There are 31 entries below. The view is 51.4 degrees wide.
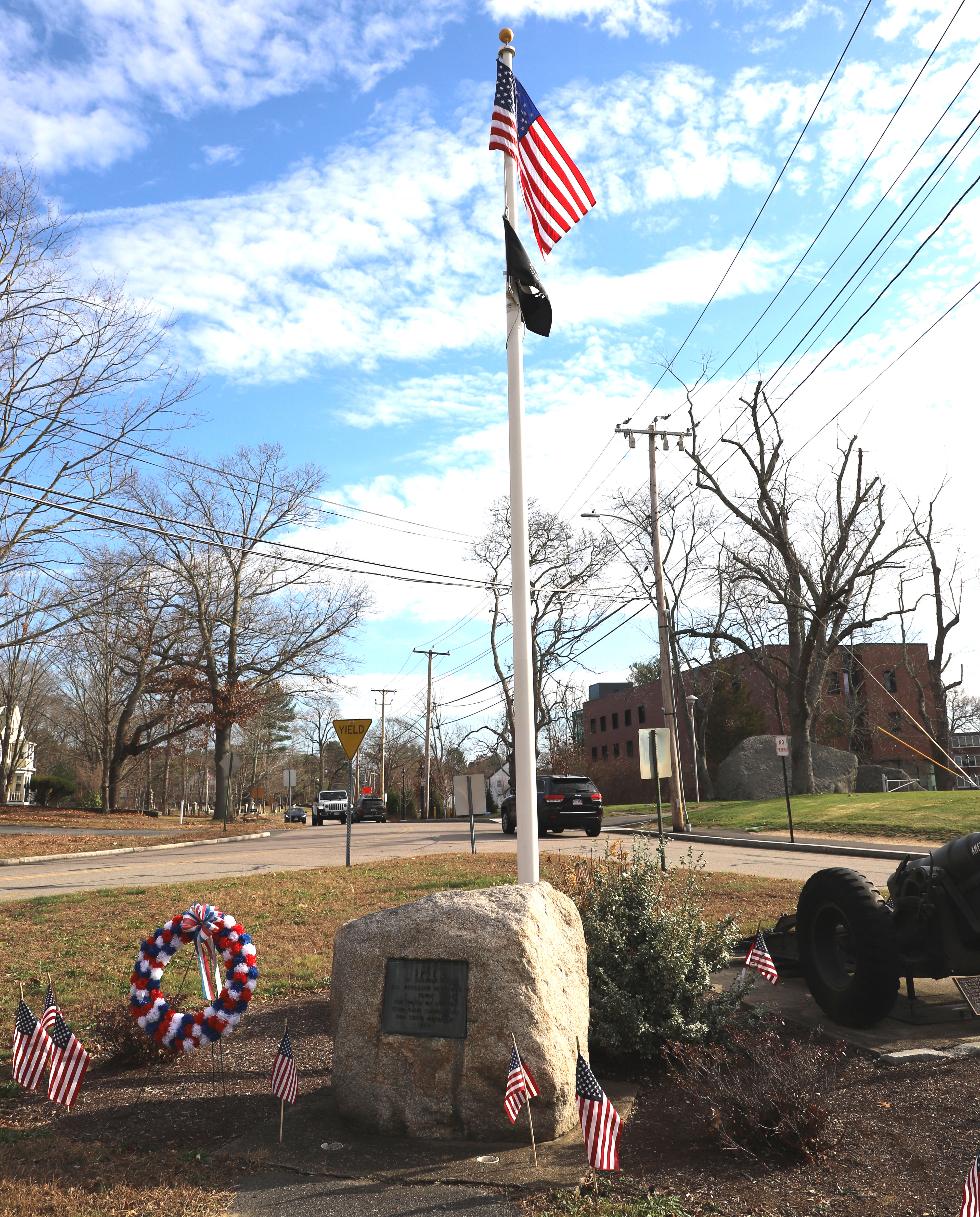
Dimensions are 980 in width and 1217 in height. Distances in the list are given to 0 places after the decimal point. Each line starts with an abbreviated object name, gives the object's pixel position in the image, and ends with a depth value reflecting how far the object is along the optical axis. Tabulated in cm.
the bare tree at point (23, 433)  2312
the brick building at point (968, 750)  7454
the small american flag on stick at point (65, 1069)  542
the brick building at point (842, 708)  5819
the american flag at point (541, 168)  859
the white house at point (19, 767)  6000
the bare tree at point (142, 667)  3850
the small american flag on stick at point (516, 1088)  479
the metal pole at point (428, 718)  5775
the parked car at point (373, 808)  5584
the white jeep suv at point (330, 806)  5831
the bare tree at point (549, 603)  4734
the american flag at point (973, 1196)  353
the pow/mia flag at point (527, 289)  827
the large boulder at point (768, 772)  3906
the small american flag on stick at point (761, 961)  656
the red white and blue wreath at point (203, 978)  604
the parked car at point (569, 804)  2662
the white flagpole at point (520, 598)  723
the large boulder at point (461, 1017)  518
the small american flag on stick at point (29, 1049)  548
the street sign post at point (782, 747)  2244
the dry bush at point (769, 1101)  470
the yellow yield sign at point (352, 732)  1786
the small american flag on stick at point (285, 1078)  525
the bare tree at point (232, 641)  4234
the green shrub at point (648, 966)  629
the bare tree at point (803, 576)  3481
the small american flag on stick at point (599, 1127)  431
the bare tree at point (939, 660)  4438
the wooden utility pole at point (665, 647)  2692
